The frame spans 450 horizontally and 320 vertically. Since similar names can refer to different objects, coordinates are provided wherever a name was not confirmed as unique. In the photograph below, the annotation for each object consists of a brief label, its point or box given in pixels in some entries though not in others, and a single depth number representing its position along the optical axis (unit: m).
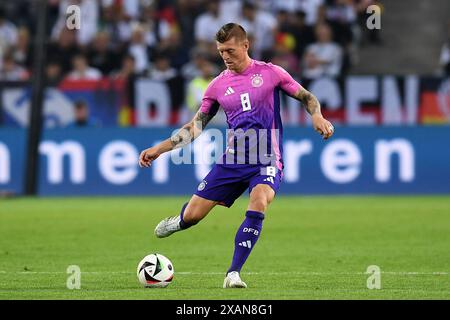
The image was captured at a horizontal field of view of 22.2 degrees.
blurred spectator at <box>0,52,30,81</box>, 23.22
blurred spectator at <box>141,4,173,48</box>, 23.67
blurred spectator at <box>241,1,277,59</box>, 23.30
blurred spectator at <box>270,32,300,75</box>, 22.42
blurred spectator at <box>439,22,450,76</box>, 22.35
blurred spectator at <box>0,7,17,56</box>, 24.12
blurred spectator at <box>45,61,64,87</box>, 22.55
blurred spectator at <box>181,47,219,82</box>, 21.67
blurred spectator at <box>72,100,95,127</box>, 21.27
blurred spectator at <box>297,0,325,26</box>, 23.42
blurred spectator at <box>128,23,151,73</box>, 23.31
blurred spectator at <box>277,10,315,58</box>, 23.22
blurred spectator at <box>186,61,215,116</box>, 21.28
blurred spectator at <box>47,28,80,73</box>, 22.98
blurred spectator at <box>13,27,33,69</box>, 23.81
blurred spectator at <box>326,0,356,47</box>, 23.28
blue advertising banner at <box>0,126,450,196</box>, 20.52
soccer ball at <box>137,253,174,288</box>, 9.60
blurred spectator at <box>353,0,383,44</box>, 23.41
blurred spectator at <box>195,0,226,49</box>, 23.47
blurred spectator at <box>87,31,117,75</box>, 22.94
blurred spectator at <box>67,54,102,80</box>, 22.25
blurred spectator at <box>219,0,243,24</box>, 23.75
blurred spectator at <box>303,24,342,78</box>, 22.53
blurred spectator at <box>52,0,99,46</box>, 23.67
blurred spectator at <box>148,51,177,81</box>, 22.52
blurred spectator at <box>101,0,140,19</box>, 24.22
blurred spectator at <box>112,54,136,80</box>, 22.28
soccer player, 9.98
